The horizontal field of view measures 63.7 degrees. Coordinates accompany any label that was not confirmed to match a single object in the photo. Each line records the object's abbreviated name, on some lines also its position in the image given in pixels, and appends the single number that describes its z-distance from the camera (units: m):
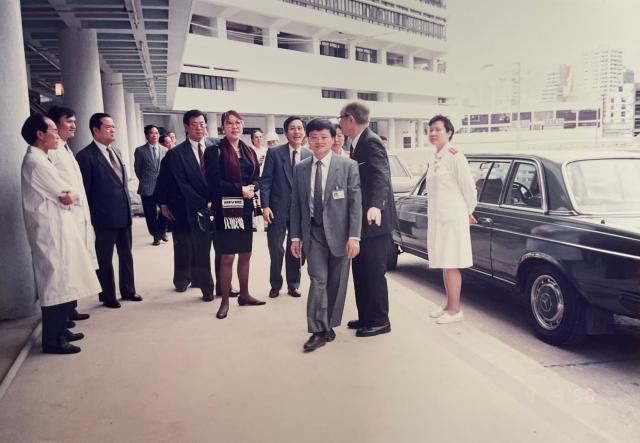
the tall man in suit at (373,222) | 4.14
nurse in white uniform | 4.65
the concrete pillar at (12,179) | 4.45
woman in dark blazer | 4.71
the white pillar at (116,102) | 17.06
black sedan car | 3.76
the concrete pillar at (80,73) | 11.03
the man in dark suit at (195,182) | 5.29
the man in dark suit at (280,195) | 5.28
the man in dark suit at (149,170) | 8.83
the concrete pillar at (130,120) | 23.49
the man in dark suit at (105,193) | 4.94
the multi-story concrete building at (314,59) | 36.81
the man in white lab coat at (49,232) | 3.80
